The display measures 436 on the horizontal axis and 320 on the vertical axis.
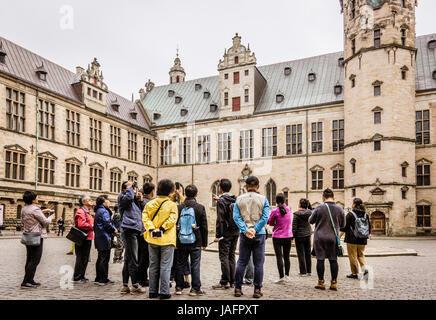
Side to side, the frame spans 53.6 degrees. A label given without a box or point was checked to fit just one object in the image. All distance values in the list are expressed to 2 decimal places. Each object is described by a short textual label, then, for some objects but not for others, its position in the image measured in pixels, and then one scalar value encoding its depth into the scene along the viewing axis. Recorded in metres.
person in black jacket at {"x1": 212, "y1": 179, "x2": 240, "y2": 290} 8.16
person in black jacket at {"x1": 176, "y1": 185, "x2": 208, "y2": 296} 7.53
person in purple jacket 9.40
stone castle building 30.42
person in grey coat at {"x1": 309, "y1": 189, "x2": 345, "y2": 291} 8.04
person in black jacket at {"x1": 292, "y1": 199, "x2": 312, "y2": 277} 10.09
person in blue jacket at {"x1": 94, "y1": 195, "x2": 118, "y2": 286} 8.62
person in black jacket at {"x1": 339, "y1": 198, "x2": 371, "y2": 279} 9.55
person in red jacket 9.02
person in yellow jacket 6.96
